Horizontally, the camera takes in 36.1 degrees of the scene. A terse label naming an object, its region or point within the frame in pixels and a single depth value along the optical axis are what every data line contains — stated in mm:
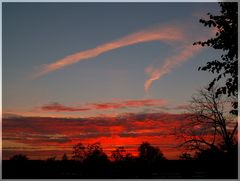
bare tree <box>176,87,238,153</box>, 37781
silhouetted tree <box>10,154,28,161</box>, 88094
